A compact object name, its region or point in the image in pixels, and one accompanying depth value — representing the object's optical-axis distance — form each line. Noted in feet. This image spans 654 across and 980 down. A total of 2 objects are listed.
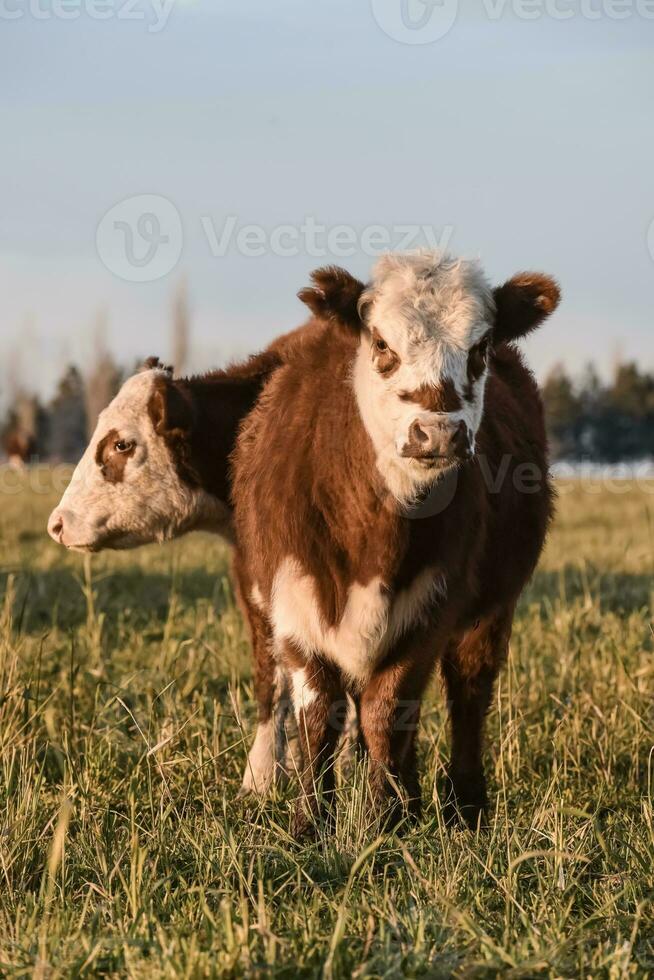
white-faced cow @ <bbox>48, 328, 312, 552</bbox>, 42.50
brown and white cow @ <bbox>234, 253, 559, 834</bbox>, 29.71
